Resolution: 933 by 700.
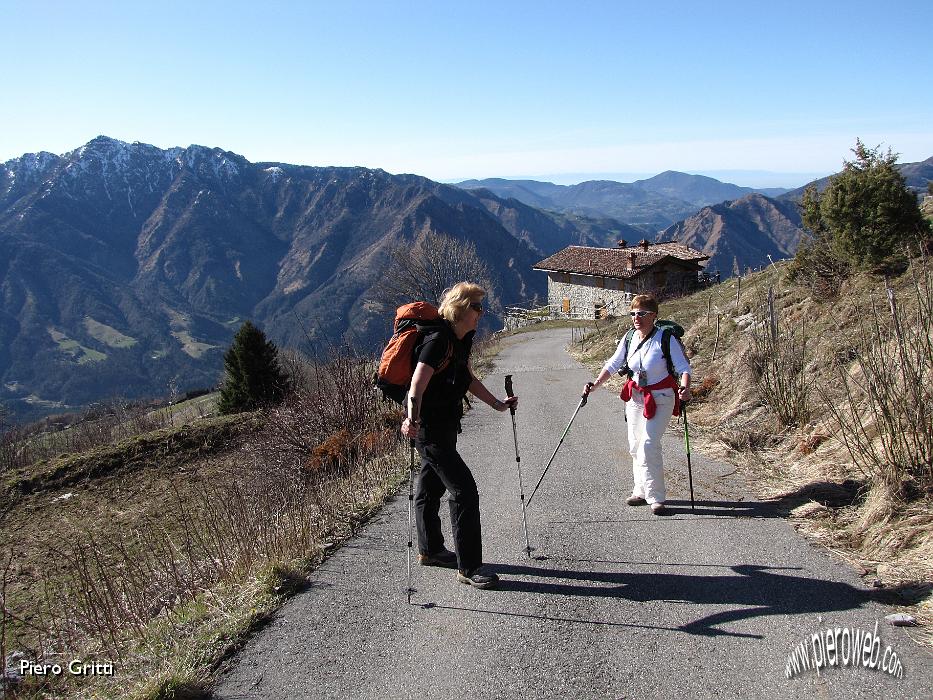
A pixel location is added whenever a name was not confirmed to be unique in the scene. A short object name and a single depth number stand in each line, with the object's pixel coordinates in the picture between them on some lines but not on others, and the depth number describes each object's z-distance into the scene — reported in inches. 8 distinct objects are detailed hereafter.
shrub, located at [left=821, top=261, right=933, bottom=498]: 192.5
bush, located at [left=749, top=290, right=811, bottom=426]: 296.0
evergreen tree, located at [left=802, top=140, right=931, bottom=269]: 472.4
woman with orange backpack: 169.8
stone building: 2065.7
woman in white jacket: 222.4
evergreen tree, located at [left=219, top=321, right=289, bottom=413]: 1195.9
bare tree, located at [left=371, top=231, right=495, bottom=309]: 1689.2
